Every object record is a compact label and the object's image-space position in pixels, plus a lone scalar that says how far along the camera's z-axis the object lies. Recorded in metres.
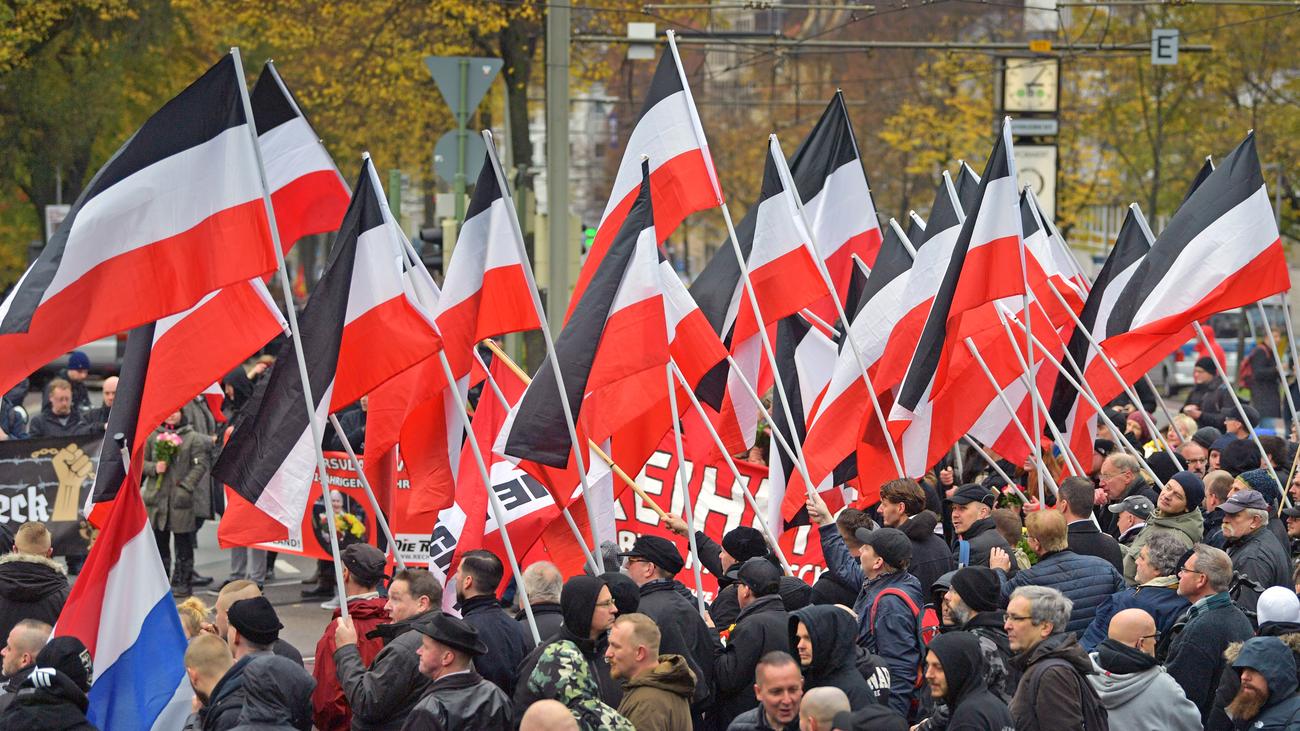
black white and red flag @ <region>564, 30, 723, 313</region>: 20.69
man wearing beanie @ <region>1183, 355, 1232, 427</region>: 37.44
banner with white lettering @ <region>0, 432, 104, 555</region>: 28.12
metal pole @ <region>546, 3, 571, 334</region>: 36.78
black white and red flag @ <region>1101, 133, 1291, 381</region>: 23.25
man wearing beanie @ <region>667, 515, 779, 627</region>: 16.80
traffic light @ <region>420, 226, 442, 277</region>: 41.69
